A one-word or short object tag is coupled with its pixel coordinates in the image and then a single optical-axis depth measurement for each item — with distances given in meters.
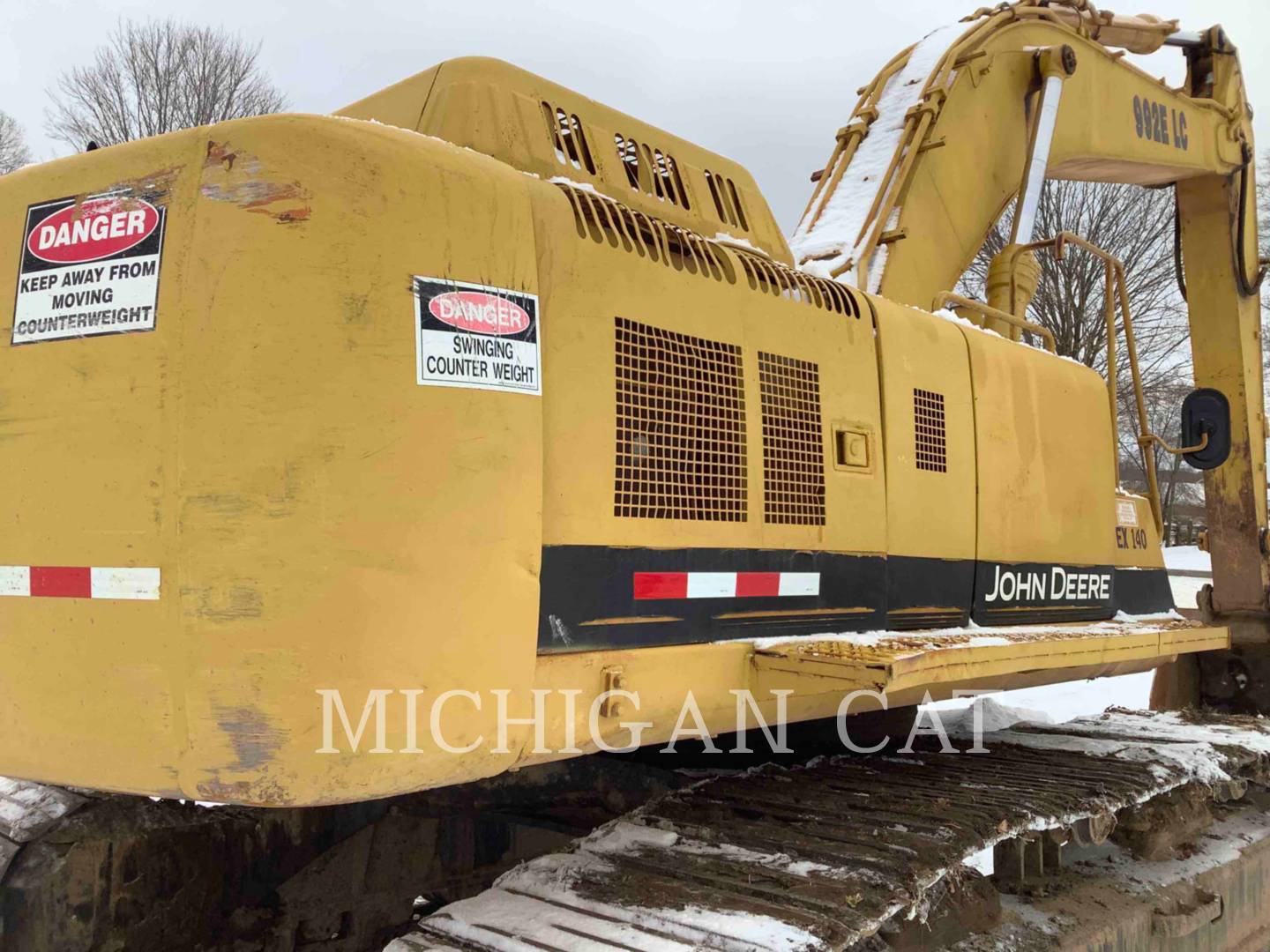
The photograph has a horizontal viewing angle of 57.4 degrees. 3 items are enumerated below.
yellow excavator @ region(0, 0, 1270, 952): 2.14
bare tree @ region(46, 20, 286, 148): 18.88
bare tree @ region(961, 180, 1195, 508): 22.39
